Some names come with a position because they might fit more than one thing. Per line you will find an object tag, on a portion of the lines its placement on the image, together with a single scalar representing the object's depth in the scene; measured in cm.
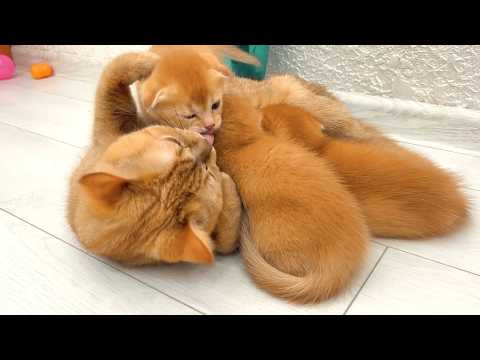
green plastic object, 50
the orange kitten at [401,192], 27
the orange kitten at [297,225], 24
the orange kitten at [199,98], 32
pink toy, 68
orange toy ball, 69
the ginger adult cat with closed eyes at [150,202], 22
